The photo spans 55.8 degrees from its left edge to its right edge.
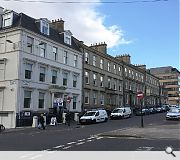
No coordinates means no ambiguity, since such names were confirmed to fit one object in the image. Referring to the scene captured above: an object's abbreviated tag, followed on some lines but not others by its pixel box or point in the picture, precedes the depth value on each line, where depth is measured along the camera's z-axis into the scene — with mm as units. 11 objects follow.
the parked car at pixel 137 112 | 29487
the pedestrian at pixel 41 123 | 15805
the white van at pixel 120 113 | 23869
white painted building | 18606
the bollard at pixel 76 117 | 22969
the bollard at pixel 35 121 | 18336
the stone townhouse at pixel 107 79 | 26595
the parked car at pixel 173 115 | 21057
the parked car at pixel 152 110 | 32797
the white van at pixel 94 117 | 19668
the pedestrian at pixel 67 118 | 18653
